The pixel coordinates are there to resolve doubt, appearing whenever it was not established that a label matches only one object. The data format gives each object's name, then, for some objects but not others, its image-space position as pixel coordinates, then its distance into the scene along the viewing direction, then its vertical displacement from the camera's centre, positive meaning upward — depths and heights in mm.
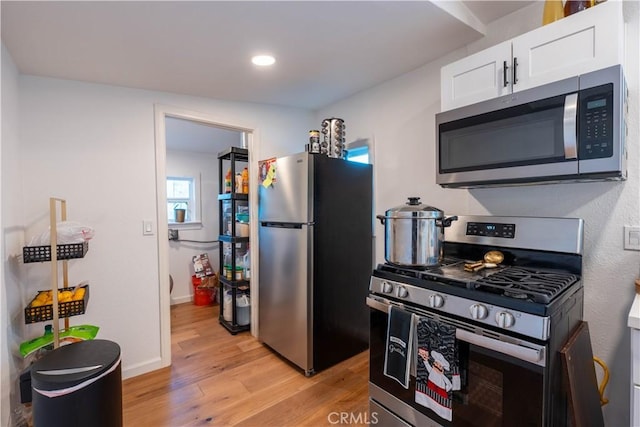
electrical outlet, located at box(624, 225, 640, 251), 1269 -137
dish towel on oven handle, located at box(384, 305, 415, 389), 1277 -596
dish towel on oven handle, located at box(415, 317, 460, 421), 1136 -616
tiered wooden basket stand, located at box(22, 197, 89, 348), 1657 -505
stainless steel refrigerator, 2221 -384
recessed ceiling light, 1902 +965
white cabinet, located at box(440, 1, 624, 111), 1121 +643
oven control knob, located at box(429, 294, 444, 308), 1203 -375
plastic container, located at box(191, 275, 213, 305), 3958 -1109
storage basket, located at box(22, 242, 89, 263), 1647 -231
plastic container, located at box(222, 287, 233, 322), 3064 -1002
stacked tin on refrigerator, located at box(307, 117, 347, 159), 2402 +560
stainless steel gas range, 985 -407
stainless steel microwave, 1100 +304
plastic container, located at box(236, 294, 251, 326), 3016 -1010
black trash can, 1328 -810
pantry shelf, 2979 -382
